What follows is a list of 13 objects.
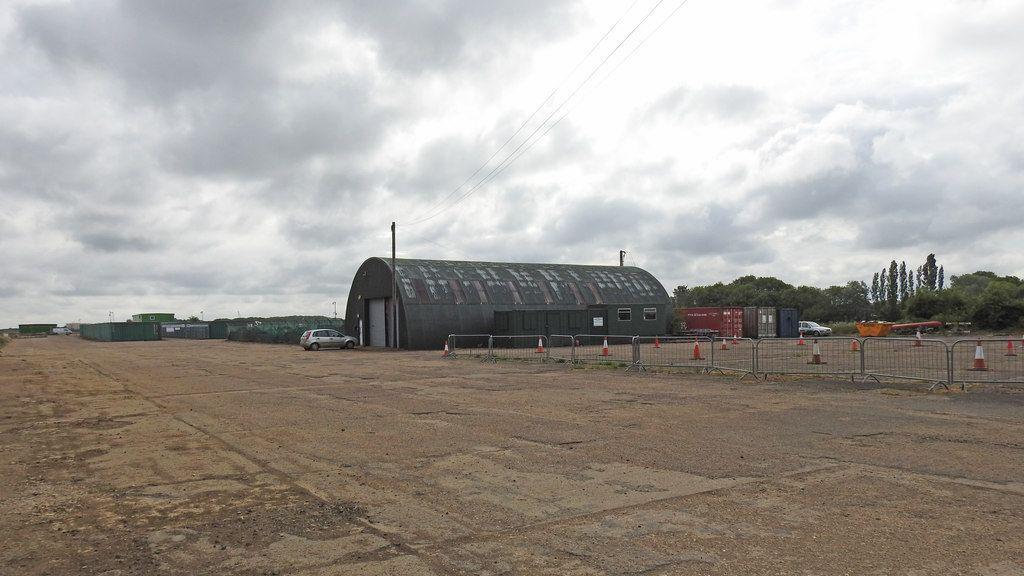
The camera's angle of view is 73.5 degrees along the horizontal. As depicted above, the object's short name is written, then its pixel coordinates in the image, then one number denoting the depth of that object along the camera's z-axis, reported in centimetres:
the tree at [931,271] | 13400
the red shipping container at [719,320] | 4950
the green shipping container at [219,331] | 8444
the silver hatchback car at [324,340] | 4469
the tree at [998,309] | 5462
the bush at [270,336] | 5762
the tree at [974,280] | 10790
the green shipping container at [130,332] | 8619
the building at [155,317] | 13931
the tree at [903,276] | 14000
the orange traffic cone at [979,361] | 1649
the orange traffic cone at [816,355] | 2098
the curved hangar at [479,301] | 4250
